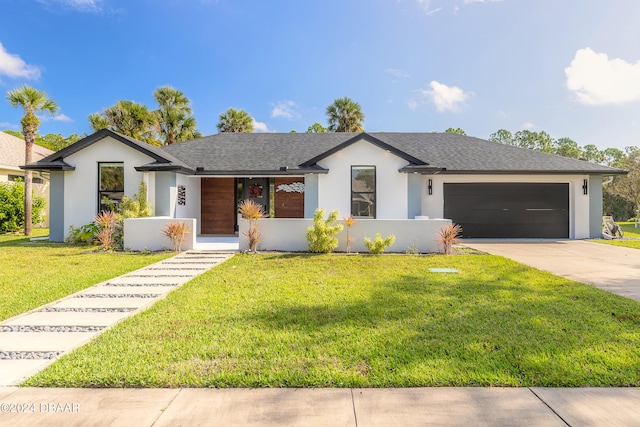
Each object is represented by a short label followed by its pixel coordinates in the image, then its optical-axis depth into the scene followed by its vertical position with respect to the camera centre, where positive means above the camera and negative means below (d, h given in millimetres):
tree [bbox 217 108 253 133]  25031 +8222
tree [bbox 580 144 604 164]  46594 +10121
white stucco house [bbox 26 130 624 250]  11844 +1562
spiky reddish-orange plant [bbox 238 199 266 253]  9789 -230
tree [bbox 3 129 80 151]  36562 +9850
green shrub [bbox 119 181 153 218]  10961 +434
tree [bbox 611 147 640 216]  25734 +2955
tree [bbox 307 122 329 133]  39188 +12000
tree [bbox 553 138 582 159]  43575 +10880
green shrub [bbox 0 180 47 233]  15977 +513
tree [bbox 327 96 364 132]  25672 +8958
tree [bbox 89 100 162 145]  20438 +6946
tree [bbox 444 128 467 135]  40459 +12205
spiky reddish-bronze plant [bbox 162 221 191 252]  9945 -541
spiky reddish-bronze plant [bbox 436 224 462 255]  9672 -722
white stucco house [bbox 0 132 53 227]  17884 +3138
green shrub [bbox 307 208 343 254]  9547 -548
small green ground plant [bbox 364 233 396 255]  9577 -896
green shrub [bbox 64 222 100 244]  11148 -643
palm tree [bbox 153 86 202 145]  22078 +7708
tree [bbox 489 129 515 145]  52531 +14540
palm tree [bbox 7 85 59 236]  15016 +5502
